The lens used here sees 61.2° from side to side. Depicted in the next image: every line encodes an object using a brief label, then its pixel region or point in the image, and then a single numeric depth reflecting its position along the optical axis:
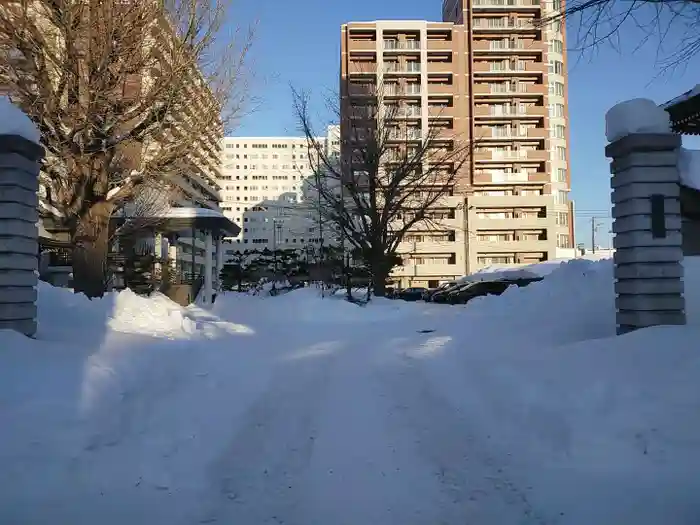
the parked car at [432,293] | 35.32
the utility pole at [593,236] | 74.03
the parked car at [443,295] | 30.19
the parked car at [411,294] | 42.00
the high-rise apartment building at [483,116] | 63.38
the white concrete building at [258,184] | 124.75
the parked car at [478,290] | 27.52
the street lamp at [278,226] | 99.99
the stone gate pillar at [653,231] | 8.41
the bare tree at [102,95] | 12.26
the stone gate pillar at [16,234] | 7.60
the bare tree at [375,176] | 29.20
